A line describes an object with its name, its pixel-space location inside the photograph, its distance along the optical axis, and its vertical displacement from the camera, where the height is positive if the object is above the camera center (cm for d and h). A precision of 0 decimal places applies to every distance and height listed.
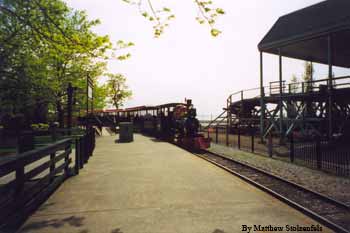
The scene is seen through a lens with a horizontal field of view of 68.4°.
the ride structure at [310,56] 1604 +517
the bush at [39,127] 2256 -36
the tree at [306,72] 4010 +796
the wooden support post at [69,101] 928 +80
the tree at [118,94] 6588 +745
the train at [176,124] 1638 -16
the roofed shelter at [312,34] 1567 +602
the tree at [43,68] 768 +275
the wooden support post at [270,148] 1213 -122
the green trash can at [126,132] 1973 -72
